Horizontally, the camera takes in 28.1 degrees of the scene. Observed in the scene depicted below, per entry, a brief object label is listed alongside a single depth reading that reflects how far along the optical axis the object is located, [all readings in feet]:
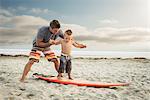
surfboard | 18.62
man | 18.66
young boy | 20.27
